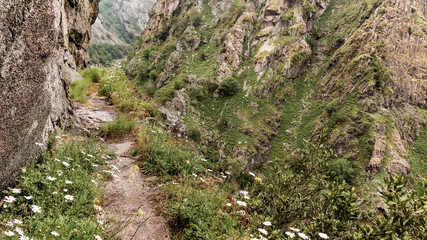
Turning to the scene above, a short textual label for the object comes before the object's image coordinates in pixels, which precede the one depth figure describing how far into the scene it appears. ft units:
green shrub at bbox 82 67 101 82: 34.93
